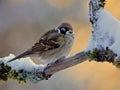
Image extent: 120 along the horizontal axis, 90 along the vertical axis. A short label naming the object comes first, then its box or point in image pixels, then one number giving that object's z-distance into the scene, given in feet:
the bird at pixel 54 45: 17.73
